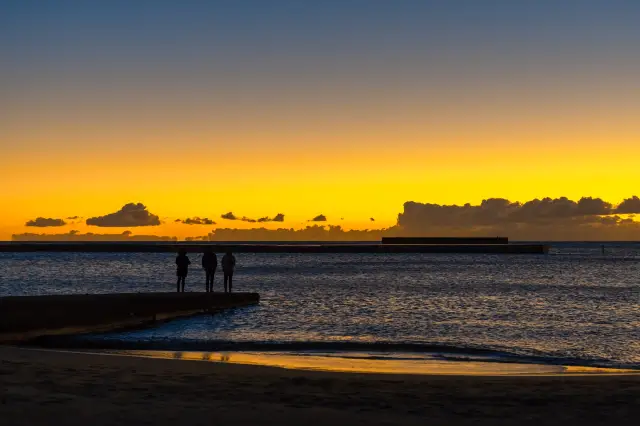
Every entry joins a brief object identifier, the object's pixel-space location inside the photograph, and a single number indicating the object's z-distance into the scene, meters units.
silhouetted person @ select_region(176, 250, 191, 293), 35.06
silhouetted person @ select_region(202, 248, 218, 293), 35.19
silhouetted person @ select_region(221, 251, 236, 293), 36.50
